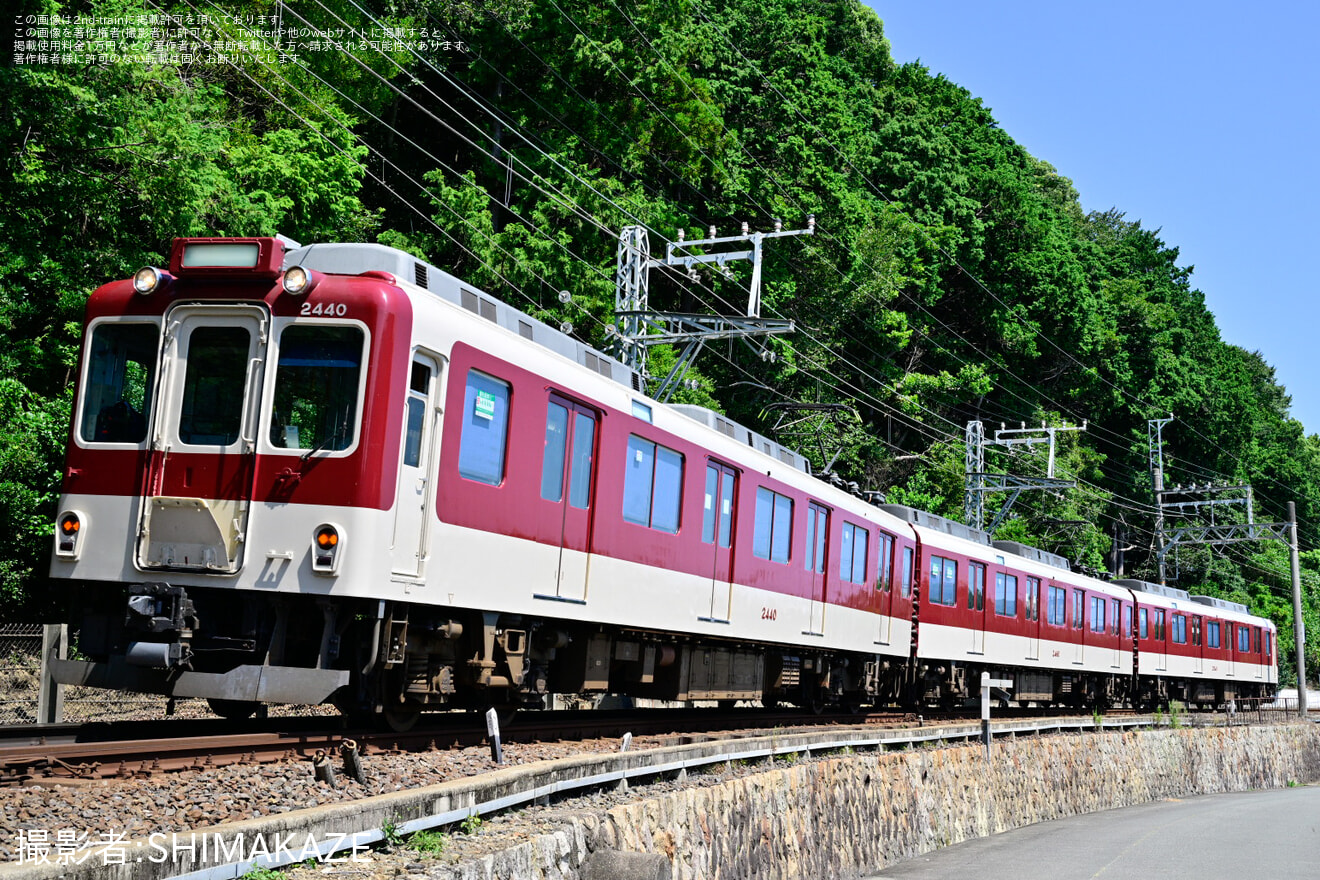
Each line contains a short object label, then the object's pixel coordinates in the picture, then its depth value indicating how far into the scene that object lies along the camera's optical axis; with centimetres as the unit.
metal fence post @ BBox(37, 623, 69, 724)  1156
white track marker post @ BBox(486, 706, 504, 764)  874
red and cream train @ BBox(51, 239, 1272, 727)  834
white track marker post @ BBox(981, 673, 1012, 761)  1831
